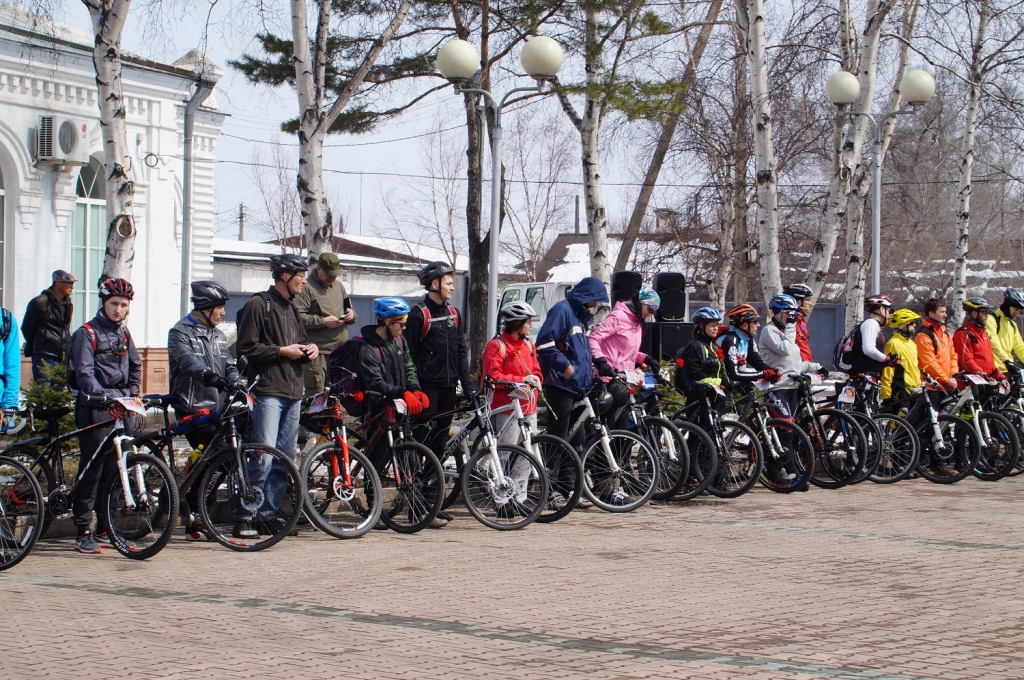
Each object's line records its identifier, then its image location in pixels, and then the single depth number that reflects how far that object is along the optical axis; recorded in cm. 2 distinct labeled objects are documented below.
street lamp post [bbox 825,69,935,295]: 1669
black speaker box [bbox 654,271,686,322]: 1509
